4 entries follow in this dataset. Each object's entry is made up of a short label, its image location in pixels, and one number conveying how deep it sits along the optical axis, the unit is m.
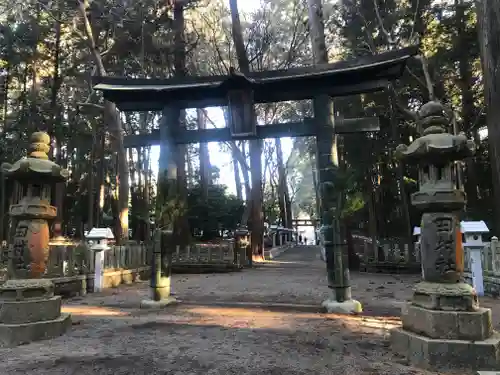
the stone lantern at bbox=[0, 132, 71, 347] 5.34
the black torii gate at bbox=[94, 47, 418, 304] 7.46
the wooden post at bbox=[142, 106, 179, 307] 7.72
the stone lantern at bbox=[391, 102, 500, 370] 4.14
